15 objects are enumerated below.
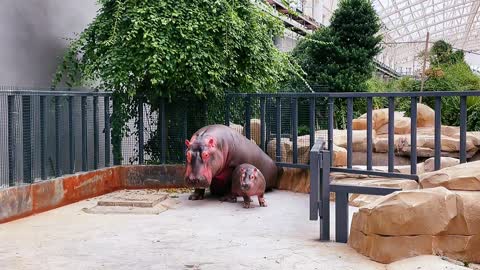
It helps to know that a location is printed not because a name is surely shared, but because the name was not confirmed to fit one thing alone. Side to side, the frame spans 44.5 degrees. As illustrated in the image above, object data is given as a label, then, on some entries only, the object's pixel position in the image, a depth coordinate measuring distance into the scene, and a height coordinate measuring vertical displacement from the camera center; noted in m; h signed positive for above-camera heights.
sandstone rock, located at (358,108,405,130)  12.68 +0.12
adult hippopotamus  7.36 -0.45
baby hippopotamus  7.50 -0.74
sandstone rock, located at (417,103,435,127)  13.00 +0.16
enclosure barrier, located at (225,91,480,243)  5.51 -0.18
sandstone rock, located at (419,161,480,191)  4.98 -0.48
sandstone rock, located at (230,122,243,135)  9.32 -0.02
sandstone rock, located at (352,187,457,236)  4.56 -0.69
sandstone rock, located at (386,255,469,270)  4.29 -1.04
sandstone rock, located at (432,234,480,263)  4.57 -0.97
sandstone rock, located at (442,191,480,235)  4.56 -0.75
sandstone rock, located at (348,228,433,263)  4.59 -0.97
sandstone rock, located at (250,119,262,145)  9.35 -0.07
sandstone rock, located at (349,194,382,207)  7.23 -0.94
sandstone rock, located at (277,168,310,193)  8.79 -0.84
